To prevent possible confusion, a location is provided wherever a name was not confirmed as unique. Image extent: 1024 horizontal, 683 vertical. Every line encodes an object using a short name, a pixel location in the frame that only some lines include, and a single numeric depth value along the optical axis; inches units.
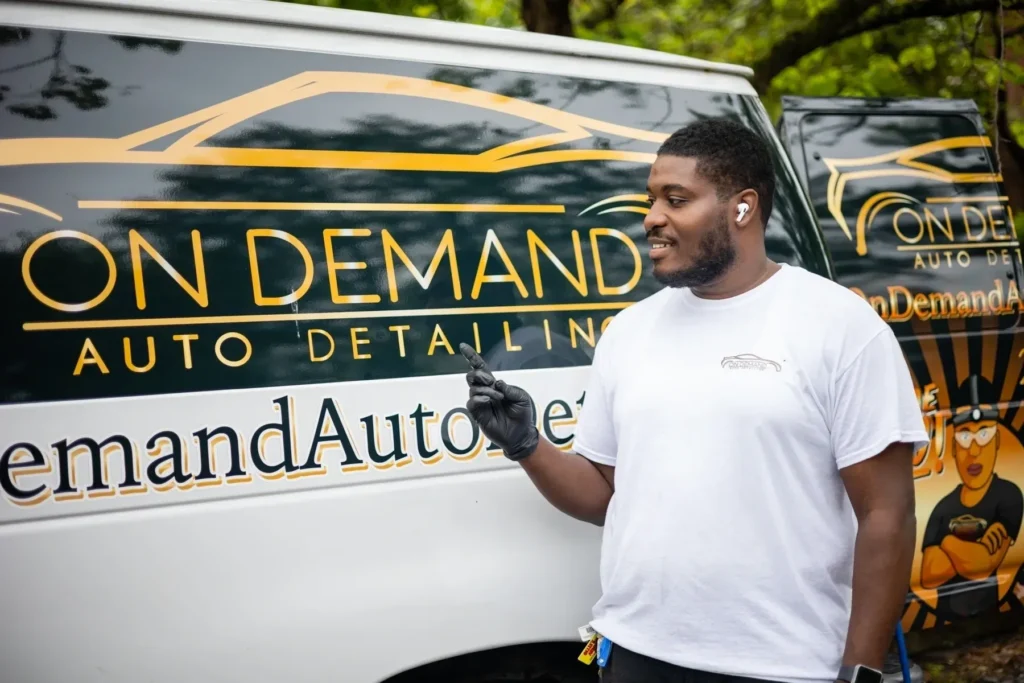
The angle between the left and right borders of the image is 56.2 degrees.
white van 76.8
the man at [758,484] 73.2
